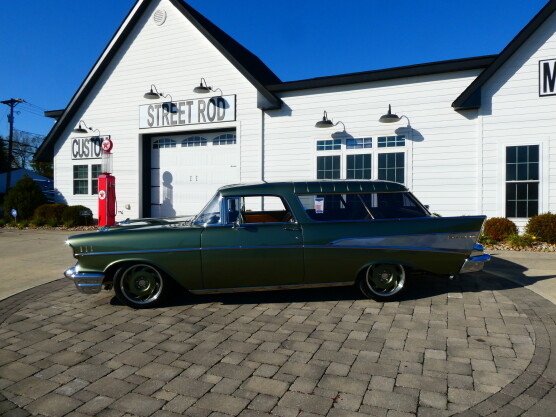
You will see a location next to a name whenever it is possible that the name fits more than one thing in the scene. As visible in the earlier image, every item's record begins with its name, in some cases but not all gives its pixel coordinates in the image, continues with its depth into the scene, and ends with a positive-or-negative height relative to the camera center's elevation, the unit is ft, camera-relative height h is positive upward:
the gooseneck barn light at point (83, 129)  48.03 +9.72
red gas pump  44.78 +0.77
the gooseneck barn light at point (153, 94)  43.11 +12.68
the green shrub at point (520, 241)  28.91 -2.72
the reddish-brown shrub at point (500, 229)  31.17 -1.97
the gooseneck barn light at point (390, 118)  35.14 +7.97
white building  32.78 +8.28
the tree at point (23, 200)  48.96 +0.74
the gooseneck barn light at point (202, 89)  40.41 +12.21
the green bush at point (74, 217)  45.74 -1.37
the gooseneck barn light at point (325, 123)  37.73 +8.04
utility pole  119.24 +31.64
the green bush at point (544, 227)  29.63 -1.75
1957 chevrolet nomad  14.94 -1.64
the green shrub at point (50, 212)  46.48 -0.77
